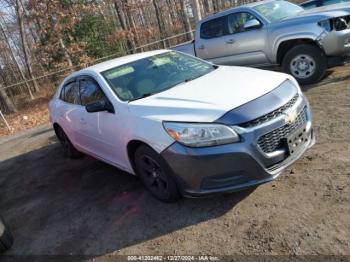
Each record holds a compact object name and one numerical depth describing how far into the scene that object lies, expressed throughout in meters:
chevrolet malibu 3.38
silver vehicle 6.62
